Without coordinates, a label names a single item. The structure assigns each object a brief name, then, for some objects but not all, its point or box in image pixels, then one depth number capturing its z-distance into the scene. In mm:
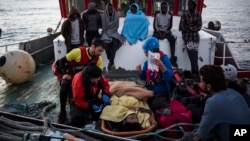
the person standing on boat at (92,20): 7272
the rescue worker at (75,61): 5055
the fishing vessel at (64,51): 6426
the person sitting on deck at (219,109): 3084
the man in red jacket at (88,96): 4383
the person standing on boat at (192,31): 7027
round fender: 7027
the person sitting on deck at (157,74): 5068
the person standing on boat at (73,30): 6969
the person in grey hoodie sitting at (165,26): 7455
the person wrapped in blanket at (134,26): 7660
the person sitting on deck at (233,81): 3938
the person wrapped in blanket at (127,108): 4359
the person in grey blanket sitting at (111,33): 7445
